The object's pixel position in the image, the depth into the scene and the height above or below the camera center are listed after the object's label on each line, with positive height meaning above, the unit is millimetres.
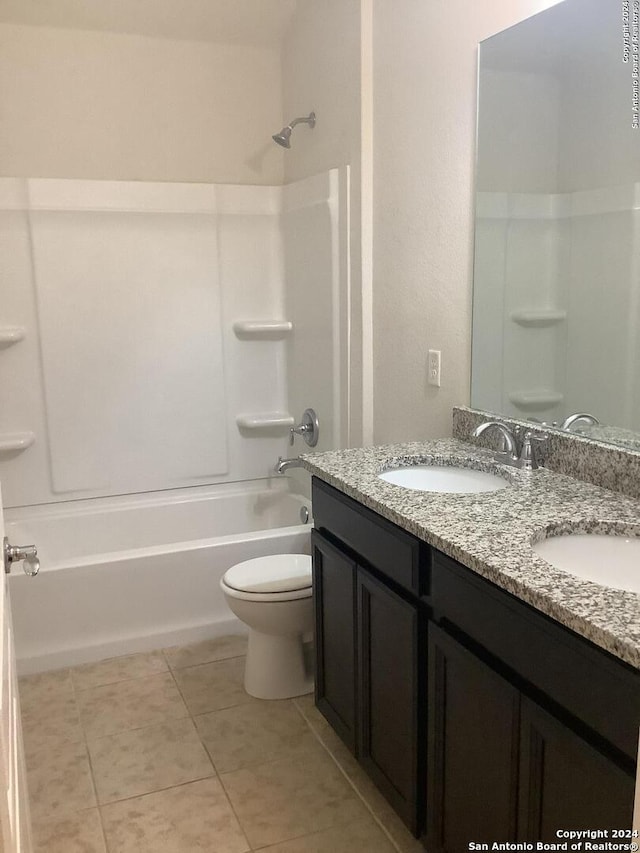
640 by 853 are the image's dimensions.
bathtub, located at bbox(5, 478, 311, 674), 2750 -1073
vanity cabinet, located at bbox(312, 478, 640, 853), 1180 -770
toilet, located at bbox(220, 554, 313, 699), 2449 -1041
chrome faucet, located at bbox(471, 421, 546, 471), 1982 -420
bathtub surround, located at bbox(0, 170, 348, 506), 3193 -149
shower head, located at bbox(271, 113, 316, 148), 3055 +619
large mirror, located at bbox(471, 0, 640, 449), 1759 +162
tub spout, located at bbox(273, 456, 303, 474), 2882 -647
